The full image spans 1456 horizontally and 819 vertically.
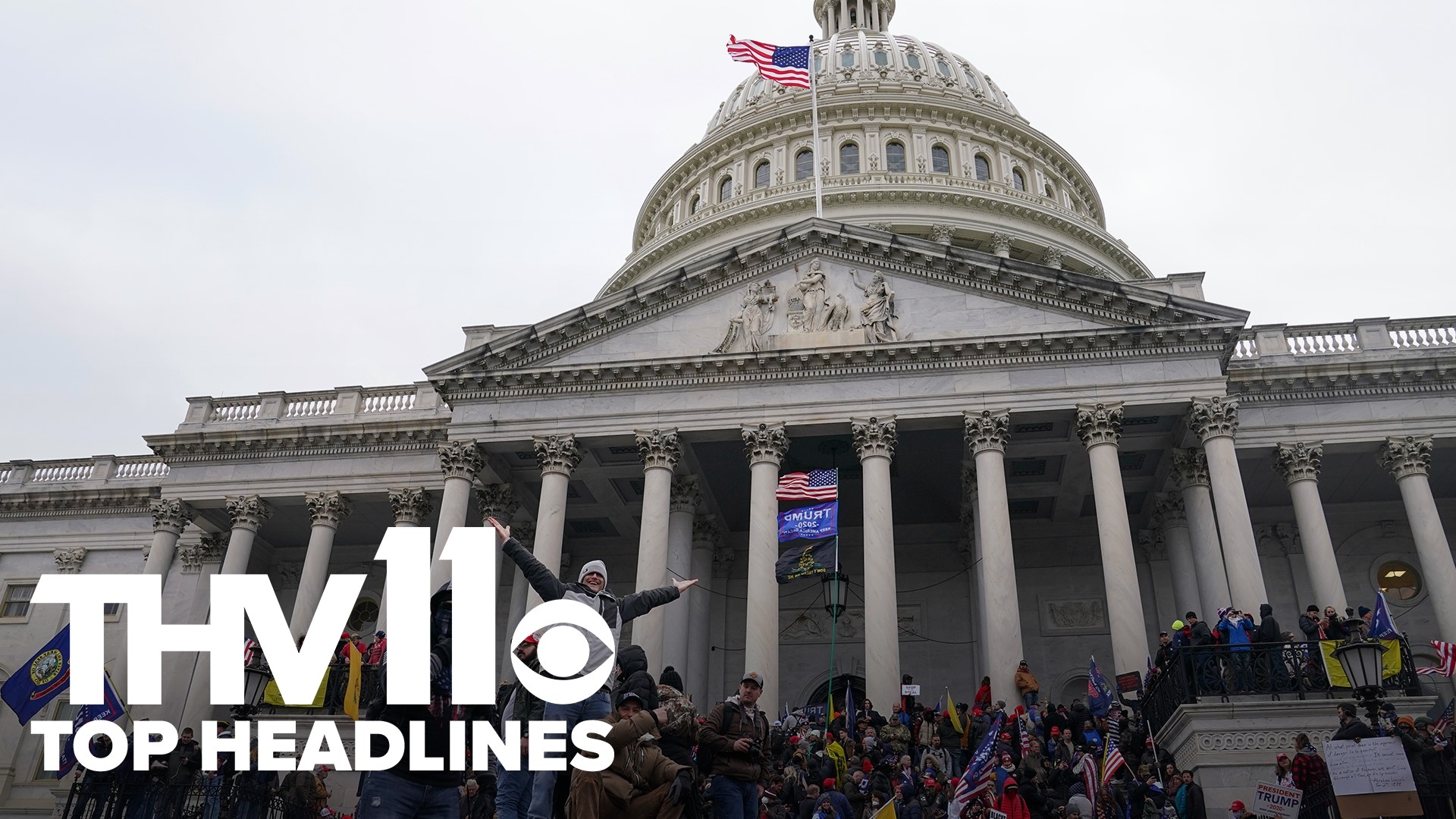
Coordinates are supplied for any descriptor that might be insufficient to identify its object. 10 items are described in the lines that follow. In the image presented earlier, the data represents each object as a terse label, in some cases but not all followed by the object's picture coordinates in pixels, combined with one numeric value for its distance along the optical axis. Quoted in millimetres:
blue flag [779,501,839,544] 26281
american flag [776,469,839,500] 26781
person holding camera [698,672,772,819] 9555
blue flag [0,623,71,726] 25875
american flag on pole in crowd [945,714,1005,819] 16047
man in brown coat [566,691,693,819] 7859
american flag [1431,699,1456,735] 16172
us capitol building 27609
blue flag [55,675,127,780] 24516
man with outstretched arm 8484
